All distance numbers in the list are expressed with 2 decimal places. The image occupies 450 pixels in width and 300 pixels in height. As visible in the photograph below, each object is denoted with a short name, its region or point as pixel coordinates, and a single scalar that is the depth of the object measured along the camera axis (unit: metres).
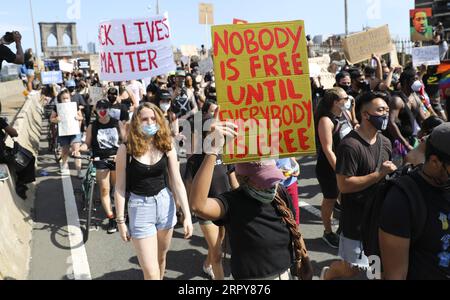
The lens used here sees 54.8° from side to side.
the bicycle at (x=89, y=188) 5.57
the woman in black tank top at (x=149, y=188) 3.64
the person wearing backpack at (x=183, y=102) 8.69
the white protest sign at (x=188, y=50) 18.48
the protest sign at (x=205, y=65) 11.15
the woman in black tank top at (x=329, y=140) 4.81
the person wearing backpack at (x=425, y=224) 2.13
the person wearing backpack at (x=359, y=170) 3.44
